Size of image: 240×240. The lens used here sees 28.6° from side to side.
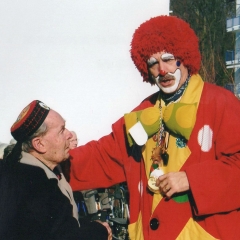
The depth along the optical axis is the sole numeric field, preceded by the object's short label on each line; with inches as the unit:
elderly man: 82.1
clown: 94.1
